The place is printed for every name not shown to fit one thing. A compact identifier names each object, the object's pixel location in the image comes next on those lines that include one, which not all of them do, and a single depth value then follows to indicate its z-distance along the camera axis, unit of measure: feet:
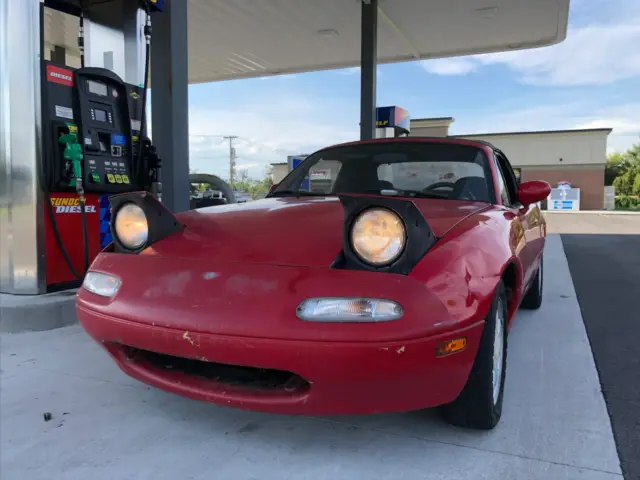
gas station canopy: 28.09
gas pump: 13.10
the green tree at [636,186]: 121.49
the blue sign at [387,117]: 36.24
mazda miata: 5.42
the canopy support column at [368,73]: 28.33
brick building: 99.30
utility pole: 212.43
